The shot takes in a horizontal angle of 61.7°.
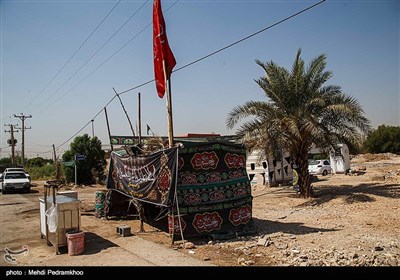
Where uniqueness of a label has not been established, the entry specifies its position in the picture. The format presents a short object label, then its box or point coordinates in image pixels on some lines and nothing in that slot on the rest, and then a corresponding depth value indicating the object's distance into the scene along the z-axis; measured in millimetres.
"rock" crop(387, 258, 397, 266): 6585
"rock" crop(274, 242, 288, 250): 8194
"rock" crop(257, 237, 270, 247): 8495
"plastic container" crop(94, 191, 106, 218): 13539
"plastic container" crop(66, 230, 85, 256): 7957
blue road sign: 27634
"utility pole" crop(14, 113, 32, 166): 55544
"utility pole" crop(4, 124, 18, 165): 57231
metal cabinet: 8258
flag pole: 9922
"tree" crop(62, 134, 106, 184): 32125
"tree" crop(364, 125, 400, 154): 58469
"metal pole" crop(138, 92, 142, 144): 14711
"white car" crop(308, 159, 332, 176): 30156
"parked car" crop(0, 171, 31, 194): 25125
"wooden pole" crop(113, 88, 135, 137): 17059
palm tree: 14971
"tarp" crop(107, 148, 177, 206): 9078
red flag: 10789
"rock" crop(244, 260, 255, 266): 7069
